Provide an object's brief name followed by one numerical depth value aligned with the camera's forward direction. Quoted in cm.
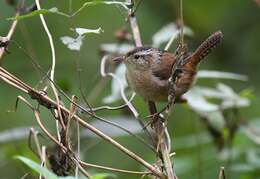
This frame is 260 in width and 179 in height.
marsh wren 711
